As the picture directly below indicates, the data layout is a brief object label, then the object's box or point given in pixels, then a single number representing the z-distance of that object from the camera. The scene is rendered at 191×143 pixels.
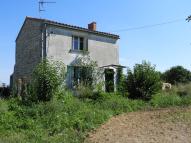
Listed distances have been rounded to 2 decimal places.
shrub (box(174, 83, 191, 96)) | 10.76
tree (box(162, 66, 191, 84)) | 19.08
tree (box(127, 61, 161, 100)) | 9.67
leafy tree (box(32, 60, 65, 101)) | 8.08
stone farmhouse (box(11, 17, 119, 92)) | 11.10
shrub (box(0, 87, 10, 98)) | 11.97
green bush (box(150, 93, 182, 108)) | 8.82
